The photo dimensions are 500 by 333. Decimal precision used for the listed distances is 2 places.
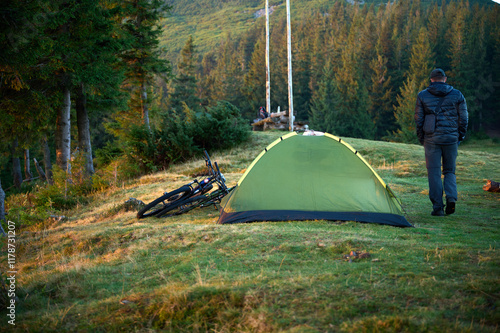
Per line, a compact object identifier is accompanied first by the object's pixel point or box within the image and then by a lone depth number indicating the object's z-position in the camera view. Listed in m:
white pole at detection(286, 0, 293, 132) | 27.59
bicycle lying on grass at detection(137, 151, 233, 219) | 8.41
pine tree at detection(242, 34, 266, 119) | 67.94
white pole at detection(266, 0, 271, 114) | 32.46
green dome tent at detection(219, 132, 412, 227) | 6.91
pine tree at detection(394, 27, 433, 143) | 46.96
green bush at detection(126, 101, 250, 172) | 18.27
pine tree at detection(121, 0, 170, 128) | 22.41
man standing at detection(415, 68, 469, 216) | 6.93
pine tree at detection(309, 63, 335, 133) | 55.91
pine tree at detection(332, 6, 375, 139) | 53.56
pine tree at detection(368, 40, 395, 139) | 58.69
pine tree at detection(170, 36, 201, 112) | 64.19
